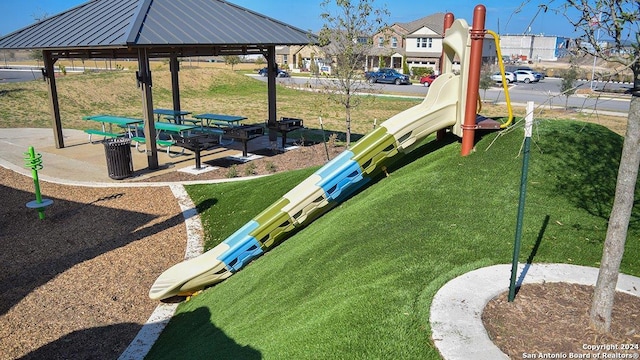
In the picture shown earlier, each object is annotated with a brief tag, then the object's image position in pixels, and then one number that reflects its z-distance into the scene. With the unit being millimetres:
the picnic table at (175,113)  18405
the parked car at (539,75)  50069
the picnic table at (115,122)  16597
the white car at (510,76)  47347
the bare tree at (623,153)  3664
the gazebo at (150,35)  12539
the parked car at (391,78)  46594
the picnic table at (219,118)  17438
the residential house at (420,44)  59188
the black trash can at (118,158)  12430
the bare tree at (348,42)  13438
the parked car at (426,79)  45891
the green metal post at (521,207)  3977
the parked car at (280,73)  57272
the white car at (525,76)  48875
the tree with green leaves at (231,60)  64113
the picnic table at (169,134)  14883
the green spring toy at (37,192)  10047
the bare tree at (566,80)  26408
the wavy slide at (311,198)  7238
